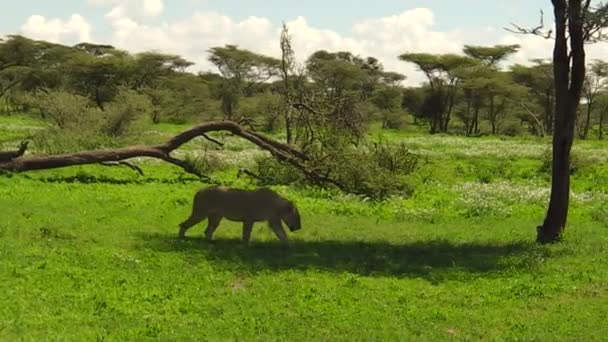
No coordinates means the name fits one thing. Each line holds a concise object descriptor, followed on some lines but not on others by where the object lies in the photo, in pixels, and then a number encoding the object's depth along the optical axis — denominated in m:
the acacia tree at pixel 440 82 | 75.75
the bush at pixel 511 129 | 81.06
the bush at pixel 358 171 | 24.58
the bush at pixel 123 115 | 41.88
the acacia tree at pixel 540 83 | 75.94
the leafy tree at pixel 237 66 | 80.44
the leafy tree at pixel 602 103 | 78.22
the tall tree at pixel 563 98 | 18.41
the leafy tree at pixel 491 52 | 79.46
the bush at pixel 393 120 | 82.56
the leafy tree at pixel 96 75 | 67.88
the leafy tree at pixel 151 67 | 74.79
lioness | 16.97
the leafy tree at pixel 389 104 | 82.69
